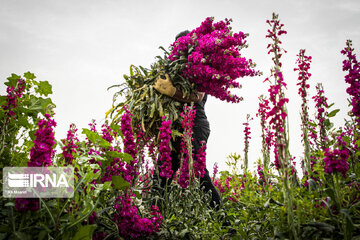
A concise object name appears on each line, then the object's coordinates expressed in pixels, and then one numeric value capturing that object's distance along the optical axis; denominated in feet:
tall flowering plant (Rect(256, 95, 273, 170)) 9.20
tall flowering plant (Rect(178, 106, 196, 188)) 7.26
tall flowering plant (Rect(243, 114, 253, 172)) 11.30
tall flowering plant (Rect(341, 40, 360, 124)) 5.32
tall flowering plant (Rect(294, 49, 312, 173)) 5.63
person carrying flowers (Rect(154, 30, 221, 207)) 9.41
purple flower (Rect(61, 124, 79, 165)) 5.15
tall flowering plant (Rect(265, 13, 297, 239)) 4.12
